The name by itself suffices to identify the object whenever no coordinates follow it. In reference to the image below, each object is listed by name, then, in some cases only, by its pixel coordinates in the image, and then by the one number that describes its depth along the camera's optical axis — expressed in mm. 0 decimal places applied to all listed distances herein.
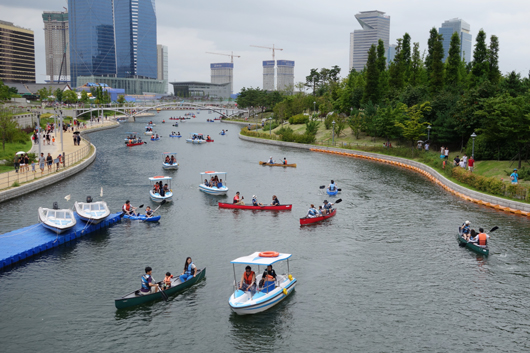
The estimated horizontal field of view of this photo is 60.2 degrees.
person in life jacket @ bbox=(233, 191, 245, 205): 47812
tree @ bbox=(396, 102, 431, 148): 82688
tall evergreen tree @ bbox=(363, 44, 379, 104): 112000
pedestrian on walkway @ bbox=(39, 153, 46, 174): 59941
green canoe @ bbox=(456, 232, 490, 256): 34188
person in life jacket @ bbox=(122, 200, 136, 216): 43250
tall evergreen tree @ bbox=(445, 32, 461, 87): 99938
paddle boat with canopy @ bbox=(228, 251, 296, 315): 24984
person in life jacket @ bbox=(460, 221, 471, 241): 35934
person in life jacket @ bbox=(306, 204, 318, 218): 43438
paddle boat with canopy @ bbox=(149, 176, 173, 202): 49625
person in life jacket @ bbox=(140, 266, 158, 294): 26312
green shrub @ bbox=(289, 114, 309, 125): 133688
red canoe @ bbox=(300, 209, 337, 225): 42219
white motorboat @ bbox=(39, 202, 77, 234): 36094
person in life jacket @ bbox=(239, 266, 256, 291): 26062
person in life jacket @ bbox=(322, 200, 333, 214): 44662
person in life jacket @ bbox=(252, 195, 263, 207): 47162
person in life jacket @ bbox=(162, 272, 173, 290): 26984
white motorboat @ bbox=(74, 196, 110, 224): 39000
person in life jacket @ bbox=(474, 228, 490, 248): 34375
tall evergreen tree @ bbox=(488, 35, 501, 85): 93188
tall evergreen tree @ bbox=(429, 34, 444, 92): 98875
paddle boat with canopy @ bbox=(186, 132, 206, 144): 119206
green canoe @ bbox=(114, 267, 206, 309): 25391
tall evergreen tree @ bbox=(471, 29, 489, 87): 93438
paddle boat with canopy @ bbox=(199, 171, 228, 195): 54031
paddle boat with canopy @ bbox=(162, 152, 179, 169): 72750
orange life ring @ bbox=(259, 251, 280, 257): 27973
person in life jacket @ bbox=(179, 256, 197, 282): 28391
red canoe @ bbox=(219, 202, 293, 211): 46875
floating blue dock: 31983
